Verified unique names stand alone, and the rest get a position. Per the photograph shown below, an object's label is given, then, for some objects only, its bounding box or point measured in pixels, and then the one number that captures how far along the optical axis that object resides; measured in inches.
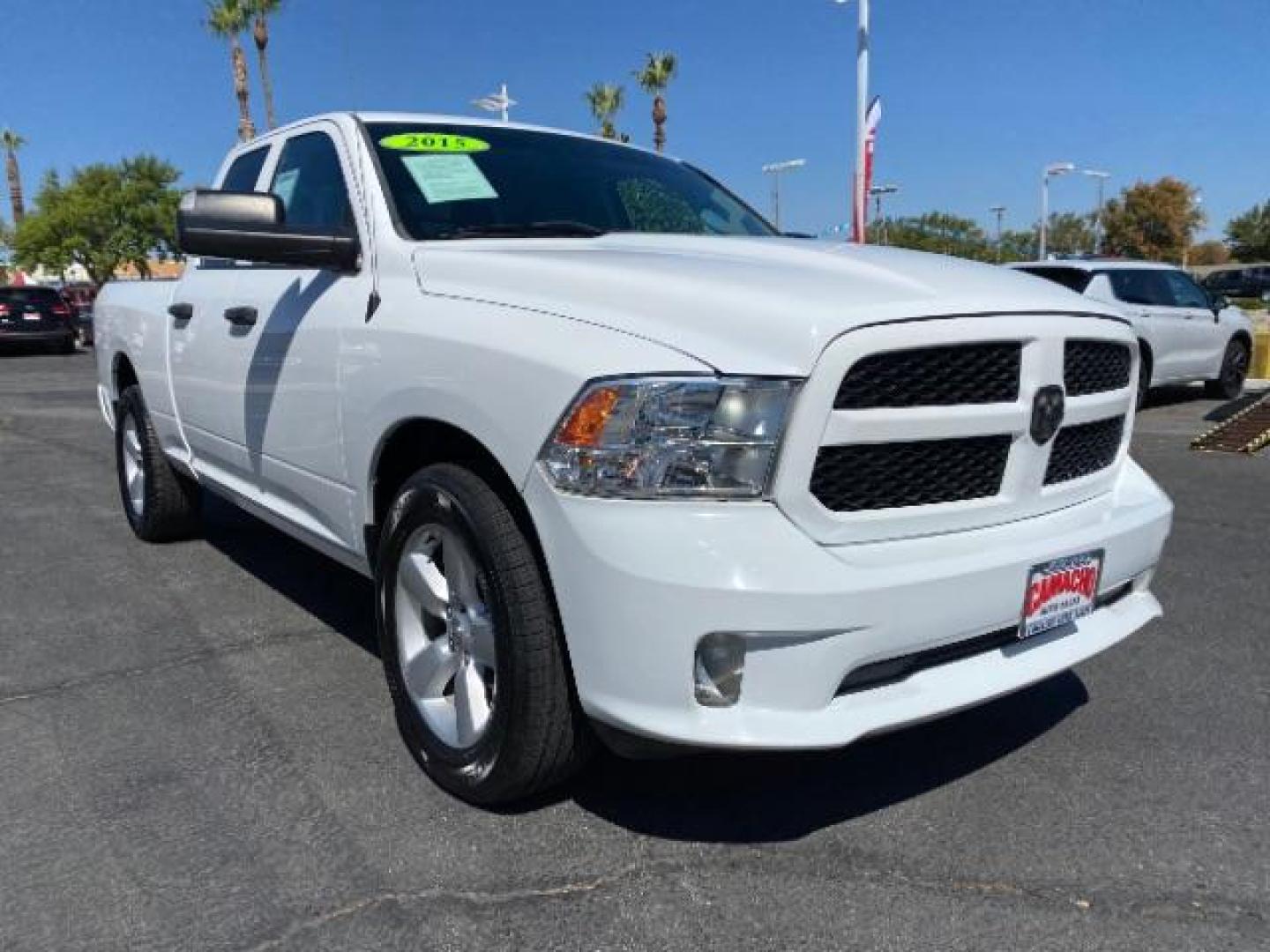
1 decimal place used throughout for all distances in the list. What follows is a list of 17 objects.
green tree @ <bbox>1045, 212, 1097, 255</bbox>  3107.8
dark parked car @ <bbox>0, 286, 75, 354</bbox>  946.7
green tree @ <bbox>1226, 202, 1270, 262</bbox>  2834.6
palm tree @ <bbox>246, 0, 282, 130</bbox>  1333.7
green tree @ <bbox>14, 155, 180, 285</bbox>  1932.8
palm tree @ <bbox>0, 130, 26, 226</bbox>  2723.9
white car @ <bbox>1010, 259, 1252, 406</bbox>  442.3
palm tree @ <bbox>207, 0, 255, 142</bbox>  1330.0
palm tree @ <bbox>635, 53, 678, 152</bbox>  1517.0
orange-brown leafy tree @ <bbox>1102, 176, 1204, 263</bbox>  2662.4
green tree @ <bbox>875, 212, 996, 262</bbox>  2546.8
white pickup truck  84.4
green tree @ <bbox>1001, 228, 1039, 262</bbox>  3176.7
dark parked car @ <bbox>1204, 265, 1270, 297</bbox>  1620.3
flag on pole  663.1
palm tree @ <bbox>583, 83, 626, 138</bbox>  1647.4
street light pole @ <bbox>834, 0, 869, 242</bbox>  695.1
